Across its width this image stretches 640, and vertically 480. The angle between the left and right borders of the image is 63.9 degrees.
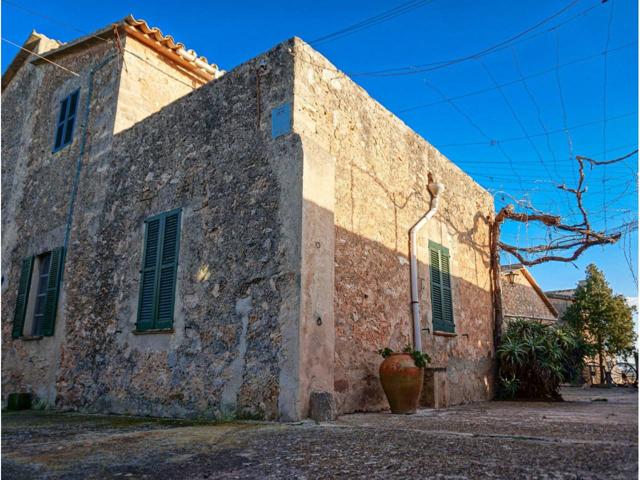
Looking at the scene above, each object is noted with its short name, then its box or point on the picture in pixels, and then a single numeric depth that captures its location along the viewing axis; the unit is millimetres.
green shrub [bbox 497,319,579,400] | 7688
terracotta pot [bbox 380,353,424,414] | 5188
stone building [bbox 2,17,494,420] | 4953
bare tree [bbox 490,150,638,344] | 8344
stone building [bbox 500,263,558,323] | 16109
